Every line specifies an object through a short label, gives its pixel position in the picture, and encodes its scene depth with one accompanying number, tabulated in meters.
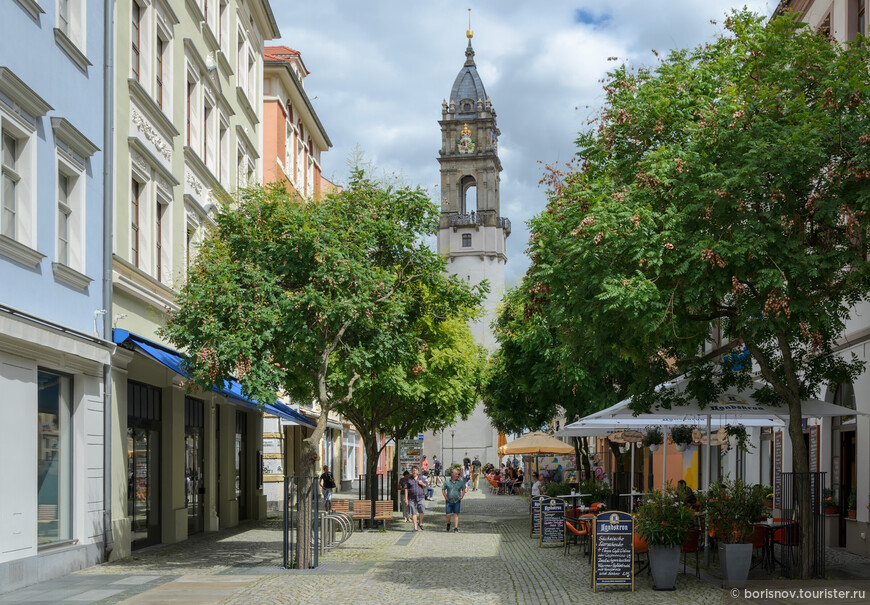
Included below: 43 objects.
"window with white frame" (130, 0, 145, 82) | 20.77
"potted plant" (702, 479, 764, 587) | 15.15
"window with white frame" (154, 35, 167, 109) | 22.20
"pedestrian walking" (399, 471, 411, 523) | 30.56
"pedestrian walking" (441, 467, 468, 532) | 28.06
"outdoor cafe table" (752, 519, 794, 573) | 16.61
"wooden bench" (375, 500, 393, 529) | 27.91
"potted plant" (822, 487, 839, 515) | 22.48
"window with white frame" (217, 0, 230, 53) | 29.01
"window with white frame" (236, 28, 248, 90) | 31.36
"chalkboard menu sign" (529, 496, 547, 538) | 26.48
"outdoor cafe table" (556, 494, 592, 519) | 24.91
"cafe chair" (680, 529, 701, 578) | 15.84
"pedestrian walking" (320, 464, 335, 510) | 32.23
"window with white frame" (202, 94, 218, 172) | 26.86
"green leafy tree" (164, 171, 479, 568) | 17.48
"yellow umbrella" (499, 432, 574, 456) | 36.03
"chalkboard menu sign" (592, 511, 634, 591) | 15.00
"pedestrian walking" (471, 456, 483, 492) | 64.69
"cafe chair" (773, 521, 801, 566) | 16.94
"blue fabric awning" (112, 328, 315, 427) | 18.72
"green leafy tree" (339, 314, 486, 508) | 28.36
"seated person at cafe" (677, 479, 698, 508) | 16.00
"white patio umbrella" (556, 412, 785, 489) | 20.15
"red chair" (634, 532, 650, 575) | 15.70
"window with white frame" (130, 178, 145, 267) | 20.81
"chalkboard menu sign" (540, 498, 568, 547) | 23.59
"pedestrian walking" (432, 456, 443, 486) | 70.66
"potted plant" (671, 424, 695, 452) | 27.38
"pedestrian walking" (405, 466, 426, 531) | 28.67
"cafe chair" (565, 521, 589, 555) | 18.98
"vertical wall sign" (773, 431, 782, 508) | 27.75
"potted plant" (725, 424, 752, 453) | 18.87
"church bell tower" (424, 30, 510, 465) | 90.31
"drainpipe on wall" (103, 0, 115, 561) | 18.42
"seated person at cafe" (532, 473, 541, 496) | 36.72
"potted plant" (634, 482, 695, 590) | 14.91
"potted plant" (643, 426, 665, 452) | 28.53
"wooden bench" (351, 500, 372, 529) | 27.95
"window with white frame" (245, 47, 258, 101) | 33.05
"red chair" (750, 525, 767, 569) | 16.44
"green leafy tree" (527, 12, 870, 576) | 13.91
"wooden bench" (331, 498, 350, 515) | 26.70
